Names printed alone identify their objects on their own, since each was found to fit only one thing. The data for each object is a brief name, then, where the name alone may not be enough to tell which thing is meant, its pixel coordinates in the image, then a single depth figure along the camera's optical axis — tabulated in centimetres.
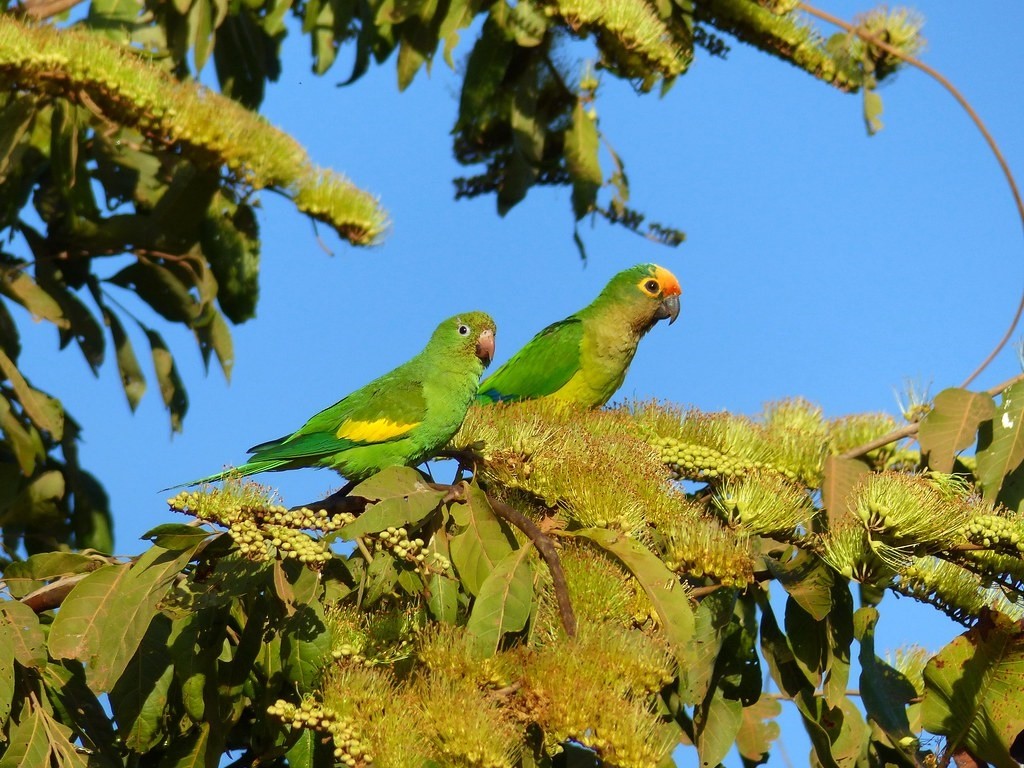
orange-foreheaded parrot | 1136
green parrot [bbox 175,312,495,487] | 776
